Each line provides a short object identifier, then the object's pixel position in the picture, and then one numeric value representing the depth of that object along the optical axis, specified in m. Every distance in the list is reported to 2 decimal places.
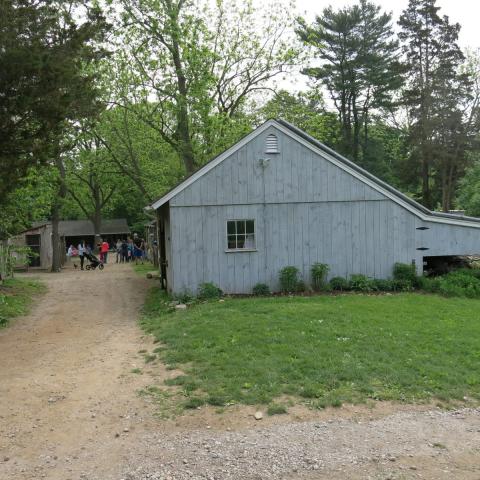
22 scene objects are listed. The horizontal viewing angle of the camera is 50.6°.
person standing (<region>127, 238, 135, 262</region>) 36.98
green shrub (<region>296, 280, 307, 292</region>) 15.37
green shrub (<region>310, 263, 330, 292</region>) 15.36
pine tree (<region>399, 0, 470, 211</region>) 35.34
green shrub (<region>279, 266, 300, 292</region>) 15.20
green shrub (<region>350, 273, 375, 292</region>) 15.48
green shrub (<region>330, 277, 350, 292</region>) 15.52
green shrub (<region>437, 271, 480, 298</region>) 15.07
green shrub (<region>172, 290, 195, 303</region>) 14.49
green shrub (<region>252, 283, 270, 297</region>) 15.15
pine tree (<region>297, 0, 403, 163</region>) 38.66
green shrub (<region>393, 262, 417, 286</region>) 15.83
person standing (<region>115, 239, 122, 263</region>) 37.25
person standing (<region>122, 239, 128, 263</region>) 36.91
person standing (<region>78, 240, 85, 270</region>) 30.23
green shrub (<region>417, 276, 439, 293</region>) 15.43
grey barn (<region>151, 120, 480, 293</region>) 14.94
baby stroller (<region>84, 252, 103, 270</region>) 29.38
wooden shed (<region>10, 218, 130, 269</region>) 58.47
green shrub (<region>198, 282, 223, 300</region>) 14.69
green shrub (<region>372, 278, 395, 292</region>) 15.62
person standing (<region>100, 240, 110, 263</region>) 32.00
